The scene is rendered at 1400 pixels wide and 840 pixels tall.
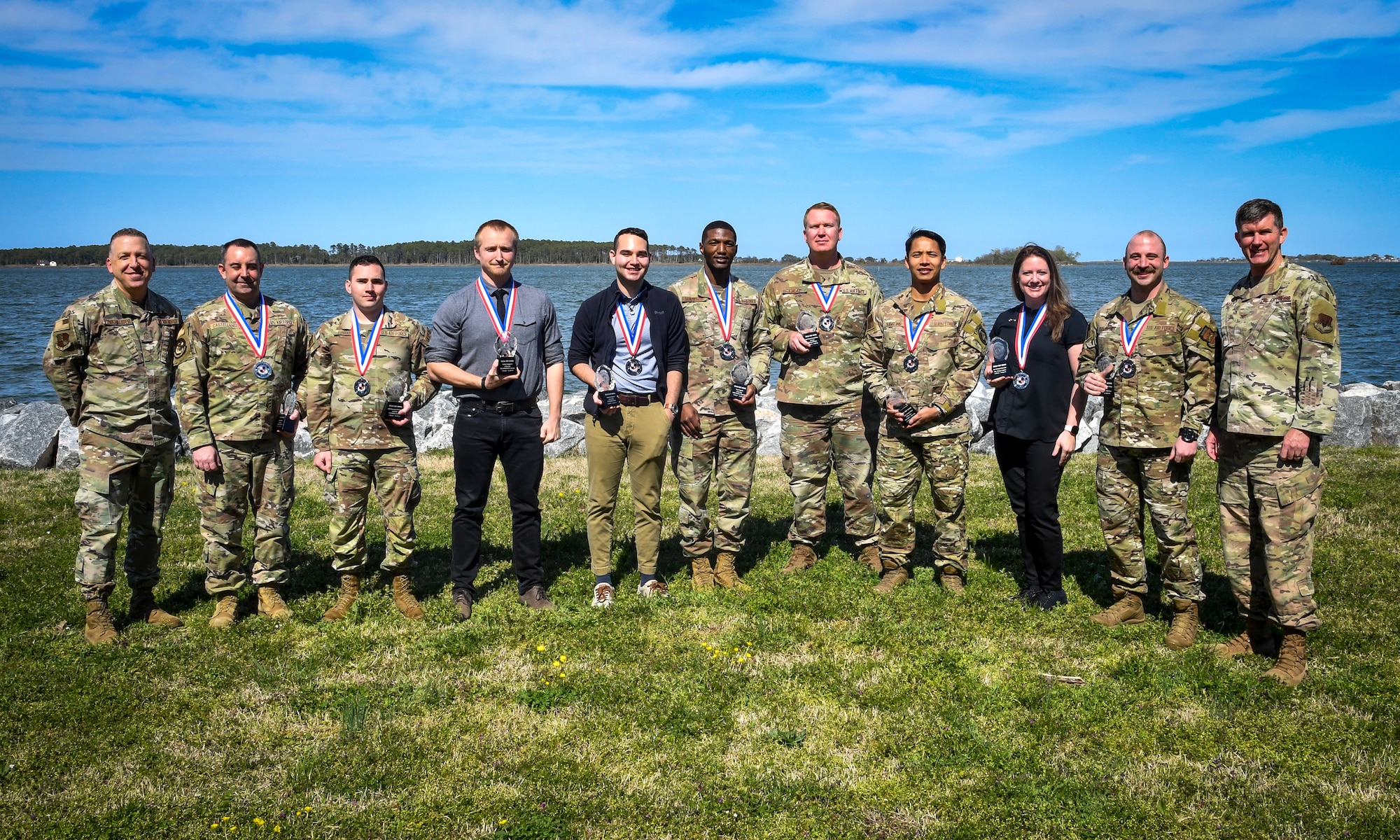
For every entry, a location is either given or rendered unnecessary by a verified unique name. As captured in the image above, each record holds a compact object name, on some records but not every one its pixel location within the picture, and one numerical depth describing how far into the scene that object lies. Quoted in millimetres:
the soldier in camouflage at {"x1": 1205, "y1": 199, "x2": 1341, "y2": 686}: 5270
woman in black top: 6543
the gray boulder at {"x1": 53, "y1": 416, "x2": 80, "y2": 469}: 13008
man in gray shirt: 6465
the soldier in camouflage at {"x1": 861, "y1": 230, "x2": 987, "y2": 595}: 6836
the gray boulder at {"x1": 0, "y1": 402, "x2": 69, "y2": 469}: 12992
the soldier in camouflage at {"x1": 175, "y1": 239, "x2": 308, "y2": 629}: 6473
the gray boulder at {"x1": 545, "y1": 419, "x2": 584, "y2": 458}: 14086
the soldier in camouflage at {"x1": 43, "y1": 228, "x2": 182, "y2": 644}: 6219
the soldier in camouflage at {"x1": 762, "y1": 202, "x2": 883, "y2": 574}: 7336
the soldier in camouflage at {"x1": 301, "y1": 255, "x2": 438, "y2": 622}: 6555
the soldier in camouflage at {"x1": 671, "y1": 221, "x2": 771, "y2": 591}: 7195
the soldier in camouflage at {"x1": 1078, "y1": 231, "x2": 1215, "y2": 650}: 5859
